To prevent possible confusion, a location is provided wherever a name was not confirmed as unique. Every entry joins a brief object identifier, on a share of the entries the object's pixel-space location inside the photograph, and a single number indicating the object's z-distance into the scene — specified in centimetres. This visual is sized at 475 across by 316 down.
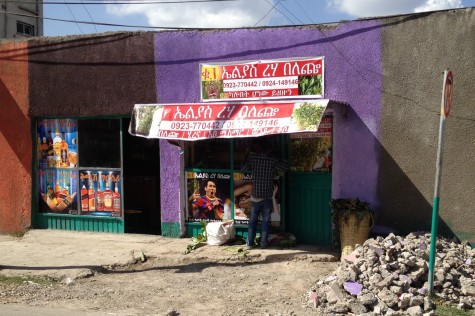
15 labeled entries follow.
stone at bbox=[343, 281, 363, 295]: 594
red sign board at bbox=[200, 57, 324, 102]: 845
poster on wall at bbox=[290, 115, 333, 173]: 844
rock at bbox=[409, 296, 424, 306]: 560
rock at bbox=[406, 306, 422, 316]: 546
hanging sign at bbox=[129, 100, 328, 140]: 759
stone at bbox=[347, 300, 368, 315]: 555
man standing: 820
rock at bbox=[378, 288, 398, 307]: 567
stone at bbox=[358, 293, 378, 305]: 567
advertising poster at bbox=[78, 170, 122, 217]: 991
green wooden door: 852
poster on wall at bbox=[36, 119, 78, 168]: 1020
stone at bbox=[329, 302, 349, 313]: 565
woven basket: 771
